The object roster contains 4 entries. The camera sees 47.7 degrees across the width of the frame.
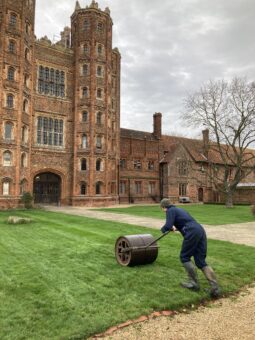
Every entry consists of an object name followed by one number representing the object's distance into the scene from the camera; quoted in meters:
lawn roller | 7.41
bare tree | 31.39
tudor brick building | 28.78
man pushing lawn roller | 5.80
